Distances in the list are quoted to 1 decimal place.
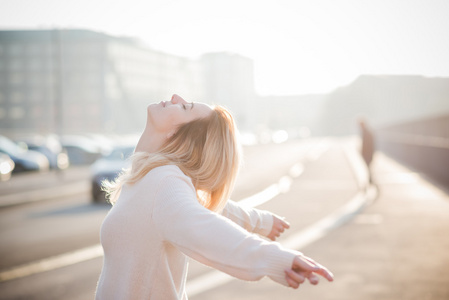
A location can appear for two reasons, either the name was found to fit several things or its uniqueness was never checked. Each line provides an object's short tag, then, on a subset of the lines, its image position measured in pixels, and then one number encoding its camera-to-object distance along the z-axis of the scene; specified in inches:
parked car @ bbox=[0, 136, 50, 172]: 1118.4
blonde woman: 72.3
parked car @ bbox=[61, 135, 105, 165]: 1426.2
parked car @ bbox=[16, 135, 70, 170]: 1154.7
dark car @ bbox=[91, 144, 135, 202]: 615.2
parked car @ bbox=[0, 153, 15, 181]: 964.0
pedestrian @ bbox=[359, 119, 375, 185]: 697.6
